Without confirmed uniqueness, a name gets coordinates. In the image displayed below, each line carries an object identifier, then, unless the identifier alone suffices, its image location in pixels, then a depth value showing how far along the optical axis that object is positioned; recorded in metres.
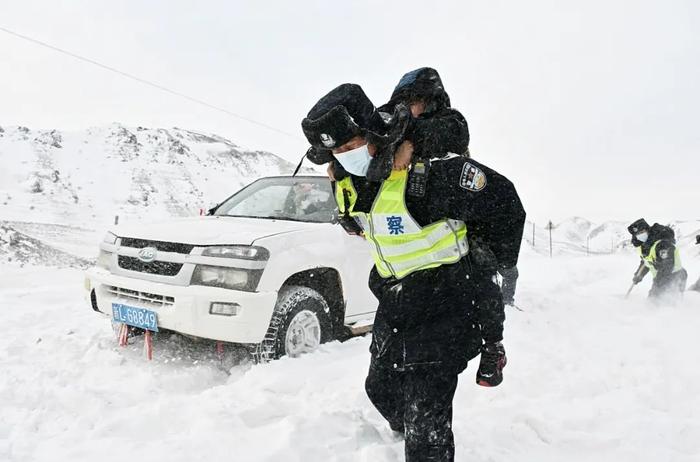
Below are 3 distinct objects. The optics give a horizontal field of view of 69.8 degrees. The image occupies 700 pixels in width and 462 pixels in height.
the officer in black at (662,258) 8.45
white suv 3.40
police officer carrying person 1.90
